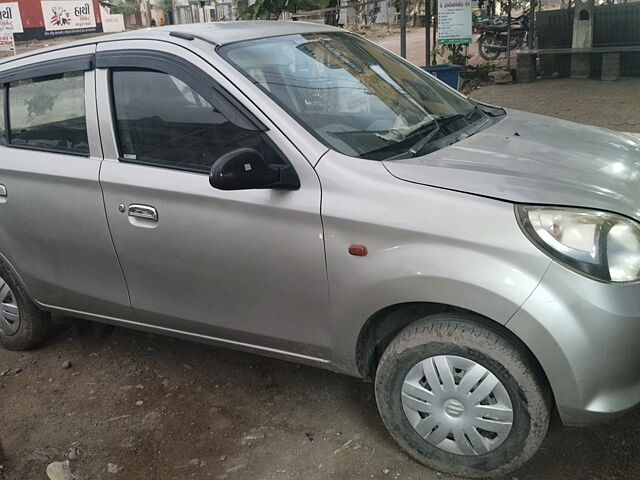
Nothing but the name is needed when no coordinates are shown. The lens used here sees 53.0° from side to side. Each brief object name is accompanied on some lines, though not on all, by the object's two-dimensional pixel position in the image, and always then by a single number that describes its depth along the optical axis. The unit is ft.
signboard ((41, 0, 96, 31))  68.80
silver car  7.51
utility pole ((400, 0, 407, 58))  28.45
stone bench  36.40
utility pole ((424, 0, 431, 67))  32.69
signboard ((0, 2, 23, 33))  63.03
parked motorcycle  51.29
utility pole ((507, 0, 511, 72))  41.04
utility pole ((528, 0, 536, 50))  38.45
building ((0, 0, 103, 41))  66.74
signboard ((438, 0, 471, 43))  28.94
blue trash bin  24.20
